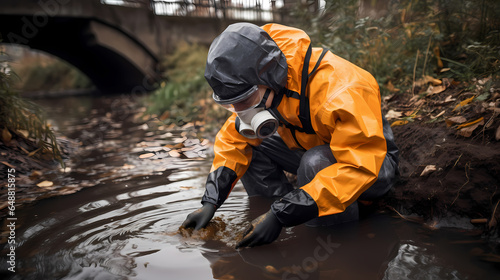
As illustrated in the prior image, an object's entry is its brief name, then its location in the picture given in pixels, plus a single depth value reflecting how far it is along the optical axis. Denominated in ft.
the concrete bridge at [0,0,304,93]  34.65
